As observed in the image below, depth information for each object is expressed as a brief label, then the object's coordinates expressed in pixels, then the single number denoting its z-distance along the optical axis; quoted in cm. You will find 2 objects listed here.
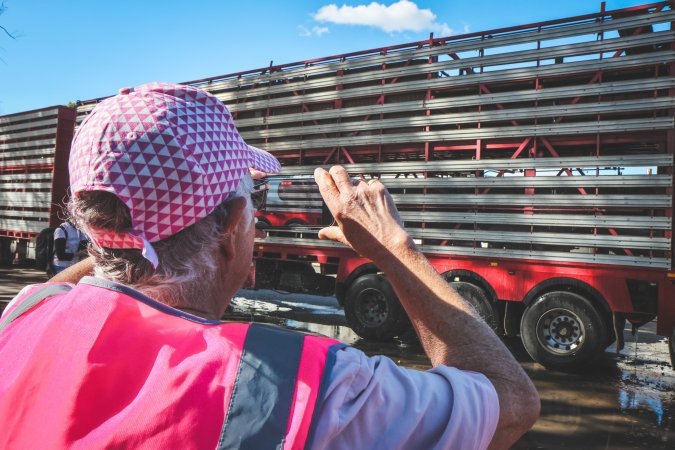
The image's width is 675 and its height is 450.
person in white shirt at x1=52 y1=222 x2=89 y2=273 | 651
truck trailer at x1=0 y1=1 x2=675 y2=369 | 556
